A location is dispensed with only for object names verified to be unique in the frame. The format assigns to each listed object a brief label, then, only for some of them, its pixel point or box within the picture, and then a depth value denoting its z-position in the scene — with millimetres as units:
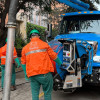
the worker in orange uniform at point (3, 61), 7008
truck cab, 5328
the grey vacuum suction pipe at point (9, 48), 4086
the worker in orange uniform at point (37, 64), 4297
